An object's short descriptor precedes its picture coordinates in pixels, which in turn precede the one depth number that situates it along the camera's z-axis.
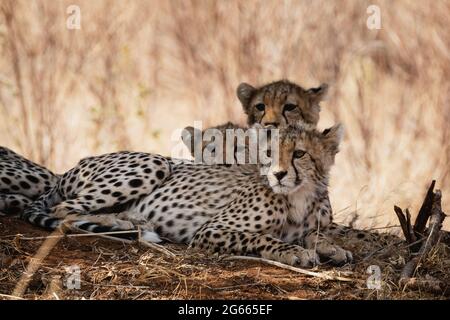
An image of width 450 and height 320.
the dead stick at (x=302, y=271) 8.27
